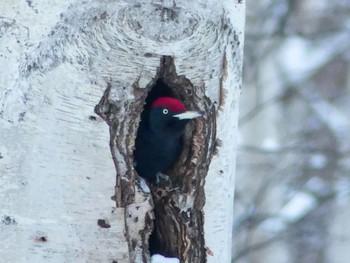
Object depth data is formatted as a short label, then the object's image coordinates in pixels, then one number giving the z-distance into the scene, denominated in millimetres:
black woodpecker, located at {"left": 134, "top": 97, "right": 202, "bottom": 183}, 5234
